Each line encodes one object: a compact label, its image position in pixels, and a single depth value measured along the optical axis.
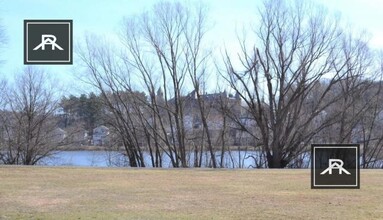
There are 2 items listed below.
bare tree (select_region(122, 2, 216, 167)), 33.34
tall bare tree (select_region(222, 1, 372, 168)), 31.06
